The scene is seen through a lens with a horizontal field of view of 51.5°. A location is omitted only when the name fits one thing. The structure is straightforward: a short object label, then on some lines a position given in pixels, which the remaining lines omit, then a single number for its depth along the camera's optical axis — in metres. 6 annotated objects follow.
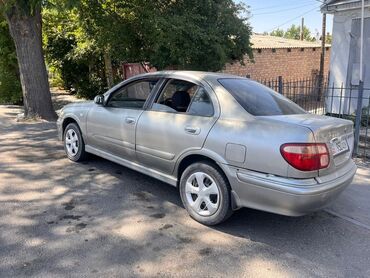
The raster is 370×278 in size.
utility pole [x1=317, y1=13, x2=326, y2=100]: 20.82
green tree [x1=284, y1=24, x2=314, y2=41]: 86.43
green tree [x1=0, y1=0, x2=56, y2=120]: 8.98
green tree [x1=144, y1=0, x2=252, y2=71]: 10.20
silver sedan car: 3.43
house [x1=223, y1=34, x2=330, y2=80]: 20.11
